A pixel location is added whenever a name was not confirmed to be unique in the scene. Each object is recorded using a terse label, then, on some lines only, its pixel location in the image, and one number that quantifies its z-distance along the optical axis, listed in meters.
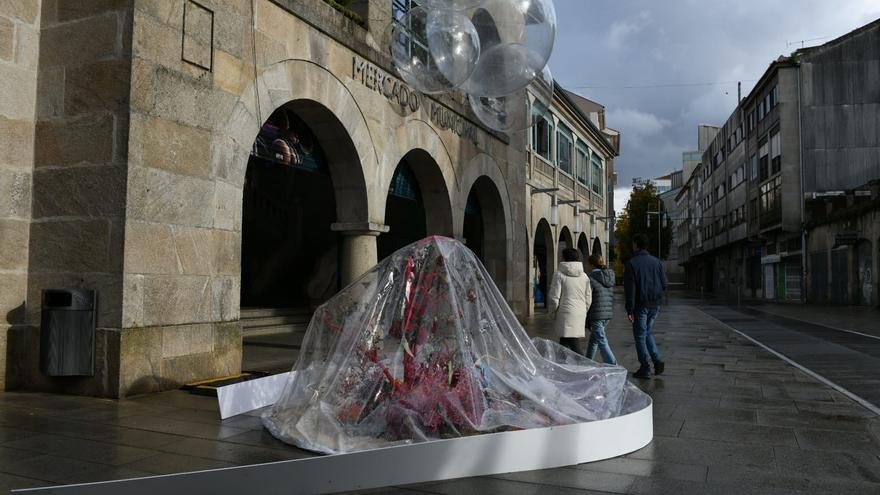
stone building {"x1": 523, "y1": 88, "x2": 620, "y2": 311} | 23.61
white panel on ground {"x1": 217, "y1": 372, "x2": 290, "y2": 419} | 5.45
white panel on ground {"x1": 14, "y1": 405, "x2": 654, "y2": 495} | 3.47
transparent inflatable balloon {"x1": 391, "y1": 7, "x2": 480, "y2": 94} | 8.20
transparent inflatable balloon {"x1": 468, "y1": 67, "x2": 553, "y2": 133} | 10.83
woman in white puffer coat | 7.64
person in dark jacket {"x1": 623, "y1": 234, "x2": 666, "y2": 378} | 8.07
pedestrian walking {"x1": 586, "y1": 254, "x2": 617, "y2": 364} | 8.02
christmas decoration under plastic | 4.36
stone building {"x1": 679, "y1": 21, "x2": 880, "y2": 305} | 31.81
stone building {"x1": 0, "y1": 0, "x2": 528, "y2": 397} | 6.44
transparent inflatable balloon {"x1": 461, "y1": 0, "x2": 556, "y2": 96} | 7.36
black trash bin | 6.26
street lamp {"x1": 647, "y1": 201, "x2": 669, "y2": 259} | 52.75
